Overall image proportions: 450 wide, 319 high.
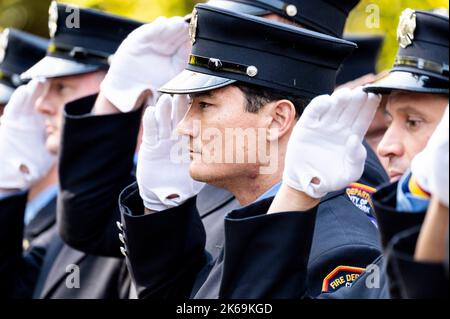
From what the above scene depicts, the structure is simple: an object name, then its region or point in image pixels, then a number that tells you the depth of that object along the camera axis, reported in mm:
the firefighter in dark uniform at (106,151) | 8992
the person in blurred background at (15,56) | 12320
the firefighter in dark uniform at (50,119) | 10187
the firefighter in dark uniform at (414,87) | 6566
